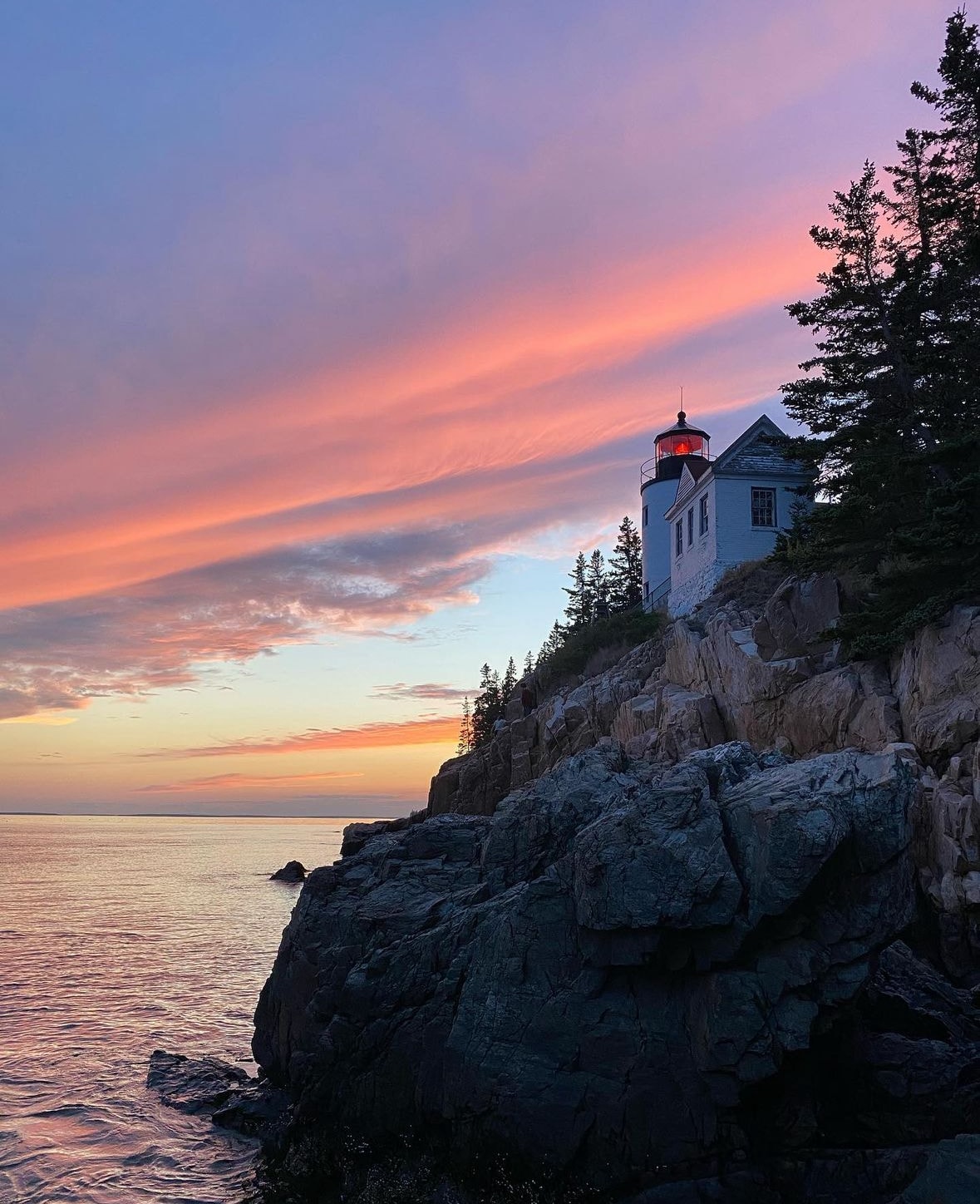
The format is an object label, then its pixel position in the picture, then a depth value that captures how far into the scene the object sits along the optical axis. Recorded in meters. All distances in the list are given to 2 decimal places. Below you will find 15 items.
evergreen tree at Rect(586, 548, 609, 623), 79.50
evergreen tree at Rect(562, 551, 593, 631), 84.50
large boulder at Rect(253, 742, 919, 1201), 11.36
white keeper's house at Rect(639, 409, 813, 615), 41.31
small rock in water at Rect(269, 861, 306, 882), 67.88
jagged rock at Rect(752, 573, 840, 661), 27.09
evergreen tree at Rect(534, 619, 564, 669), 88.44
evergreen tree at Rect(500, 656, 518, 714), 89.80
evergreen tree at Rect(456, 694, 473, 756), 112.94
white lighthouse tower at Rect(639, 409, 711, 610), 57.69
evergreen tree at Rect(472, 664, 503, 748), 85.56
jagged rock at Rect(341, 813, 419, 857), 51.65
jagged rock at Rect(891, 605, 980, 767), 19.45
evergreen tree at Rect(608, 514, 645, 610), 80.31
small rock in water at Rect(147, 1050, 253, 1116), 16.72
